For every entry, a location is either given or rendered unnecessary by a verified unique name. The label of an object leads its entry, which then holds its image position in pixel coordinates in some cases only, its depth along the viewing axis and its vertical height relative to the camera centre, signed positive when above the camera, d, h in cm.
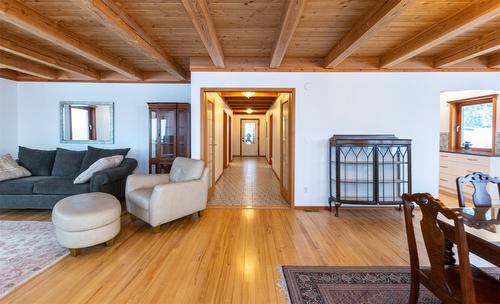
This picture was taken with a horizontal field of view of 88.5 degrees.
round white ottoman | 251 -79
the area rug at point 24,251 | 219 -110
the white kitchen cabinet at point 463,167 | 433 -44
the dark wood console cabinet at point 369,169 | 385 -41
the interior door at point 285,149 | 459 -11
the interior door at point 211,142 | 492 +4
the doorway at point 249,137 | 1341 +37
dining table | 131 -50
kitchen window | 495 +43
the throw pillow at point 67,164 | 444 -34
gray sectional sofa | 378 -54
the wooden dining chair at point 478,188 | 212 -38
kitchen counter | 437 -18
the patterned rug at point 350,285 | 194 -116
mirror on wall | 528 +45
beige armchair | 317 -65
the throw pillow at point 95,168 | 386 -36
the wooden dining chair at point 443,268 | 119 -64
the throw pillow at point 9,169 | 398 -39
